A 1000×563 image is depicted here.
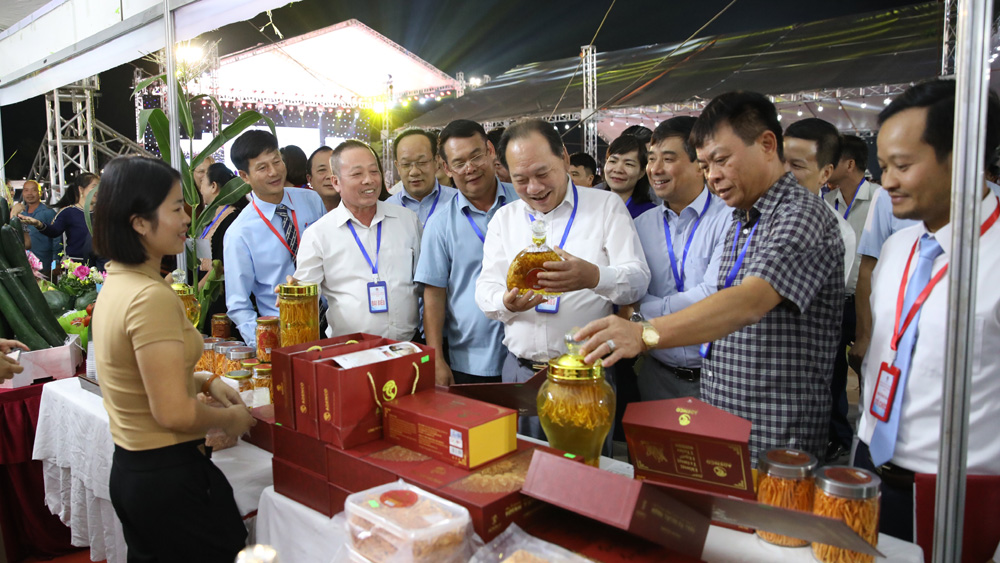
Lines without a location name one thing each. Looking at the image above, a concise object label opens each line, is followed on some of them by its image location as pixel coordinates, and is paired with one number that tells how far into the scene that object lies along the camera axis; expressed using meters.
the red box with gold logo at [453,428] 1.12
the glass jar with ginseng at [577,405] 1.15
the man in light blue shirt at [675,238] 2.17
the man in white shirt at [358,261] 2.34
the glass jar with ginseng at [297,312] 1.82
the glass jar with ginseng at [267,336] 1.93
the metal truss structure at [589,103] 7.35
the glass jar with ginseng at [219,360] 2.16
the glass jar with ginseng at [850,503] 0.96
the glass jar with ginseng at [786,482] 1.03
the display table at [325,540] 1.05
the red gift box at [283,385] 1.35
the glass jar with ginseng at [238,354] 2.03
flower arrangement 3.07
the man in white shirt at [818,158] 2.73
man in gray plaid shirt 1.38
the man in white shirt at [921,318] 1.18
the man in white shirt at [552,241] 1.99
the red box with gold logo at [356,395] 1.22
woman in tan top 1.31
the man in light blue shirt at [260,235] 2.82
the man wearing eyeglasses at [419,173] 3.15
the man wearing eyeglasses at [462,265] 2.42
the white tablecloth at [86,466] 1.61
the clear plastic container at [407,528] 0.88
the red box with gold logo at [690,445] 1.03
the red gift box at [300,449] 1.29
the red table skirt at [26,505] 2.46
